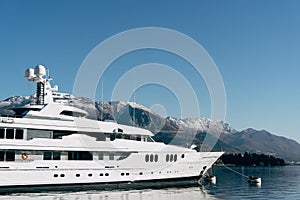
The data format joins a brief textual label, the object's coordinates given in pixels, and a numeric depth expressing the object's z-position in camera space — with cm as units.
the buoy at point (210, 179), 4705
